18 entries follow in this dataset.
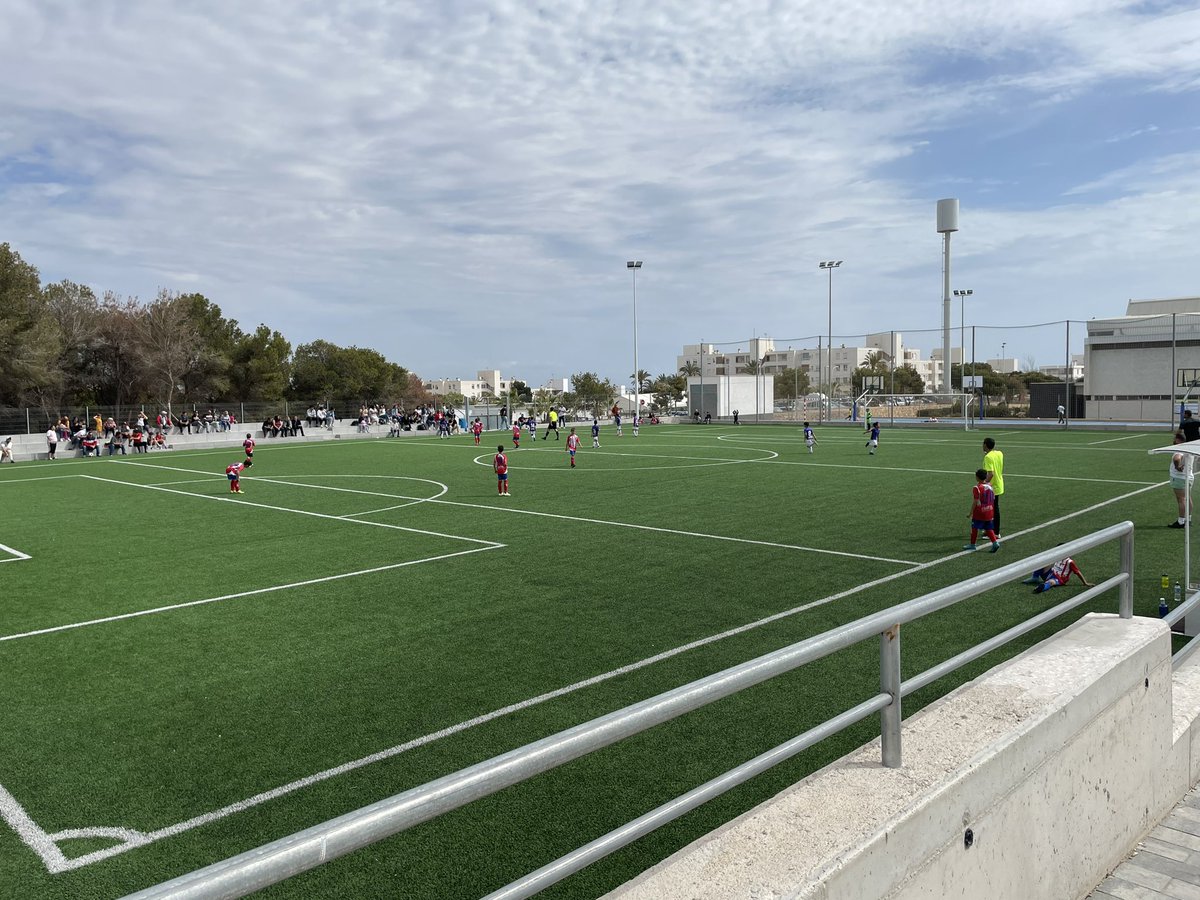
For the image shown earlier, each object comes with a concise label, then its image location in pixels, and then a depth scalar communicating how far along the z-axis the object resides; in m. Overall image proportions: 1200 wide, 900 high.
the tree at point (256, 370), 72.00
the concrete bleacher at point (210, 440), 44.28
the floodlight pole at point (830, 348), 64.62
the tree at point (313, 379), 82.31
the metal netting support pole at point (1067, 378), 50.88
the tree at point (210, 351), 68.31
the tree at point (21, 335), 51.97
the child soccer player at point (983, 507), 14.26
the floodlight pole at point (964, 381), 53.57
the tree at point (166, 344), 64.88
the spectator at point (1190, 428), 20.33
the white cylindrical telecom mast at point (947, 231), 86.62
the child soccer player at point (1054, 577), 11.09
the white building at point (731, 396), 70.38
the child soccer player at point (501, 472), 22.88
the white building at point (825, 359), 70.38
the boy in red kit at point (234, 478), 25.14
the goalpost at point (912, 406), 63.34
